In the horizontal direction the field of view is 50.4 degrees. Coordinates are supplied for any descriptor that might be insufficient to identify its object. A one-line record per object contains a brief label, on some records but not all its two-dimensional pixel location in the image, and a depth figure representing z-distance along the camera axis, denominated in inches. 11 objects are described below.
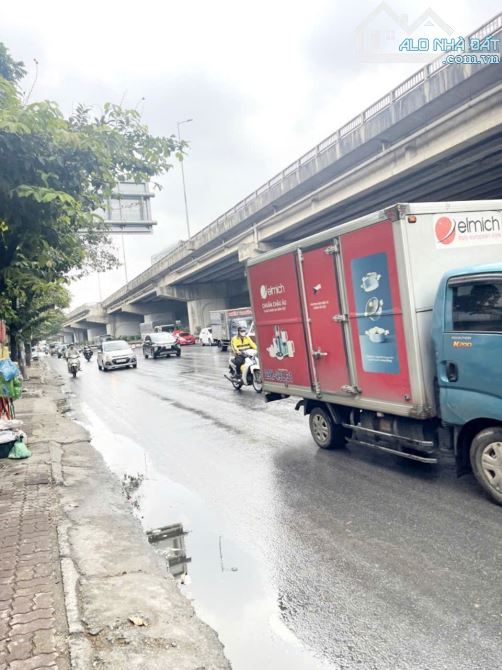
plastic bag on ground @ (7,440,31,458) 315.3
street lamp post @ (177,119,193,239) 2474.2
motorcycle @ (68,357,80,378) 1112.8
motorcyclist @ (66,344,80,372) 1130.7
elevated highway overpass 677.9
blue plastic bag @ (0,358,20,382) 310.2
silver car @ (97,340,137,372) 1133.7
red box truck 193.2
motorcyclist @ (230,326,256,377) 594.3
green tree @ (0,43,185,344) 203.6
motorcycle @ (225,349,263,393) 574.2
